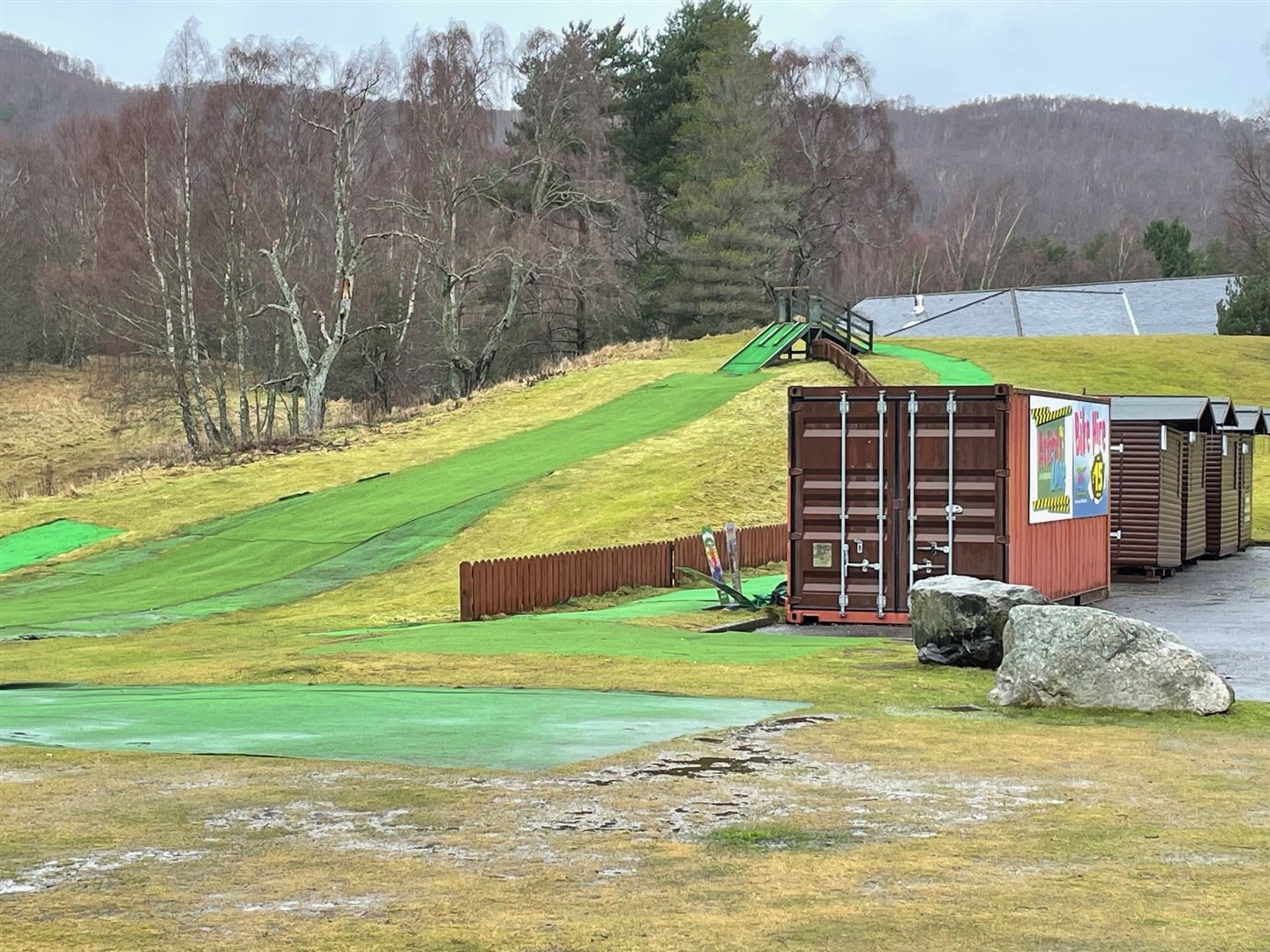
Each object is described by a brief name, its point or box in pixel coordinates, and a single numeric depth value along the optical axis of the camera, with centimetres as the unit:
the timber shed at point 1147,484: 2845
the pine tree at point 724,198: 6725
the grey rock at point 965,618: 1529
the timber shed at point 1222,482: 3322
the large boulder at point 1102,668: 1249
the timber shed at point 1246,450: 3538
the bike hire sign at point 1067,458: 2034
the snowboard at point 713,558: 2173
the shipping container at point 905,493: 1911
